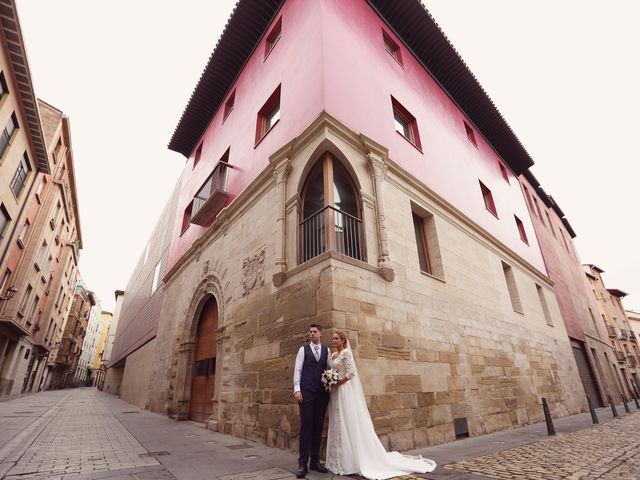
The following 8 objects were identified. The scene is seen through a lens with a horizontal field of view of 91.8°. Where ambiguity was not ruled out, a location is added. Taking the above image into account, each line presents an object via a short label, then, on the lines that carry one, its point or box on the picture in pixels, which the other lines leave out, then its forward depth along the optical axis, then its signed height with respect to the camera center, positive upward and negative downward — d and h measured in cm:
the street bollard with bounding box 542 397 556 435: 631 -100
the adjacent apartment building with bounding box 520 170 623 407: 1495 +360
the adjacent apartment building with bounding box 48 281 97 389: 4269 +508
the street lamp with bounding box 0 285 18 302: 1538 +419
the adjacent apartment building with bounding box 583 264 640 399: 2853 +435
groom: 390 -24
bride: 385 -79
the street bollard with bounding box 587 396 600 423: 824 -113
